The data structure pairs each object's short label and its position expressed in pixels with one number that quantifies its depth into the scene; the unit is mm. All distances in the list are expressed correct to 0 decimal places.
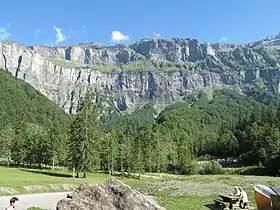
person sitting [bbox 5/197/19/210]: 10788
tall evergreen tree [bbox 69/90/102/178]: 52953
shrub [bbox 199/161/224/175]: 81132
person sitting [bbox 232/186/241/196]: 19347
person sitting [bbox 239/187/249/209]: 18666
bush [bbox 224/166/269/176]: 74613
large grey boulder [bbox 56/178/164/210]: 10338
